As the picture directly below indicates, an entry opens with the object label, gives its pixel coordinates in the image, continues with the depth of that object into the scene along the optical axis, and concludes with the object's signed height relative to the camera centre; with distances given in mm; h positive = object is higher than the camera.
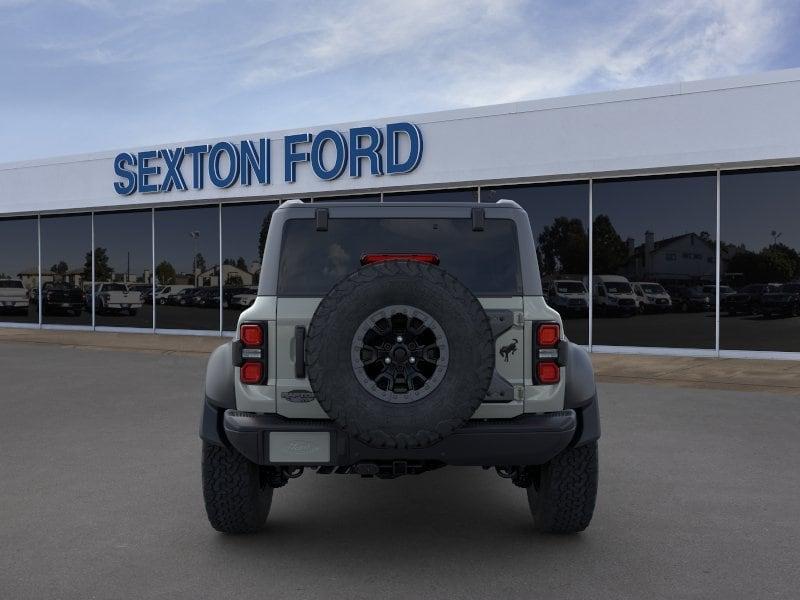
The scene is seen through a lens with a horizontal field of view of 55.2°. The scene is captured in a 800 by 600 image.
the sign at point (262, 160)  16688 +2956
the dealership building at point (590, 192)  13836 +1953
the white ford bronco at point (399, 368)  3502 -415
